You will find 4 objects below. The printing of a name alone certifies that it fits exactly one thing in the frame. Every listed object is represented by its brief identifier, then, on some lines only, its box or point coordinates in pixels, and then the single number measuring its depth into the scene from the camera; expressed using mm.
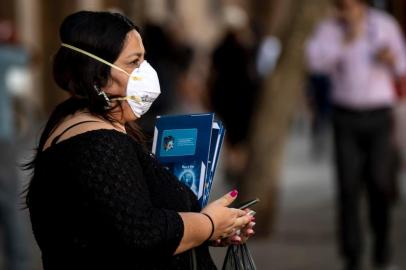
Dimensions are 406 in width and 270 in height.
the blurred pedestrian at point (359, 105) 14202
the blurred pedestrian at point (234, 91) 23022
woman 5932
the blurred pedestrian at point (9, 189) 13075
